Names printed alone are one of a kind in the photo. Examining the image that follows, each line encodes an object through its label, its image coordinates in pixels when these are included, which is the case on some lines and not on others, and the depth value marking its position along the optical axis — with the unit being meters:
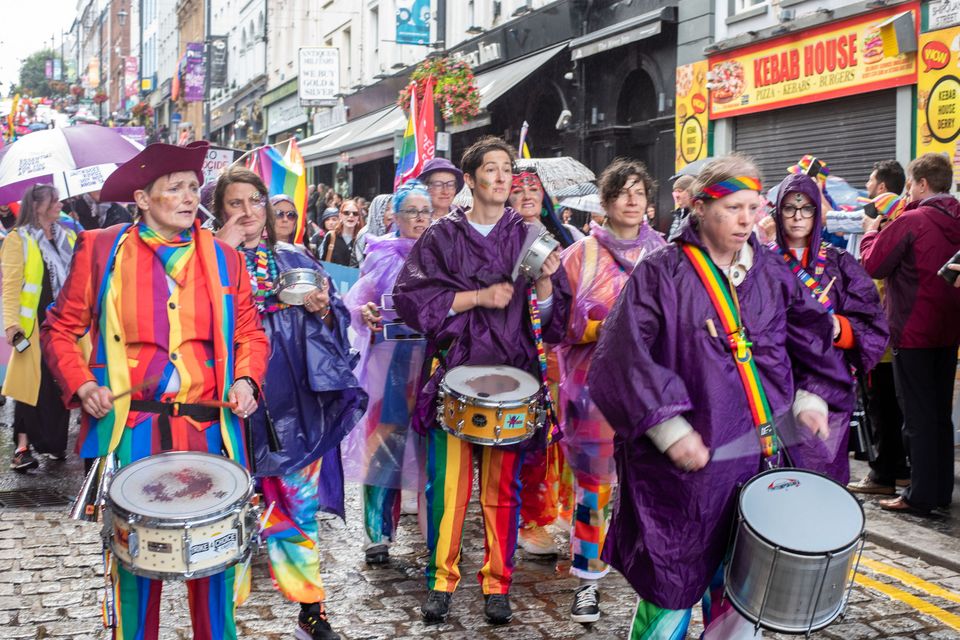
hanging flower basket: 18.47
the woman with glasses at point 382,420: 5.80
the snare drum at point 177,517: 3.22
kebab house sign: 12.89
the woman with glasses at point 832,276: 5.12
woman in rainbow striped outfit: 3.66
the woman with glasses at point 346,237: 11.67
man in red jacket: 6.68
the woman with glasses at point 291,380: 4.77
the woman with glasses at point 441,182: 6.58
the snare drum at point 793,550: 3.13
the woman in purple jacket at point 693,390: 3.43
